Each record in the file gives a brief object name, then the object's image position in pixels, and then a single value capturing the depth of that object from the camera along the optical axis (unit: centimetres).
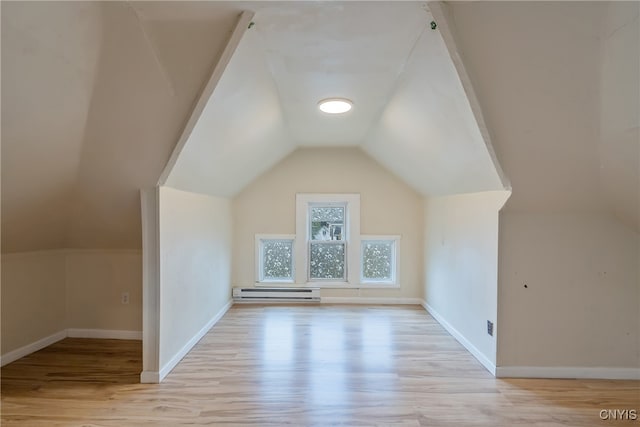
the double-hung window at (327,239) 425
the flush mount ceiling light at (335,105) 249
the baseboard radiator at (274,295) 415
